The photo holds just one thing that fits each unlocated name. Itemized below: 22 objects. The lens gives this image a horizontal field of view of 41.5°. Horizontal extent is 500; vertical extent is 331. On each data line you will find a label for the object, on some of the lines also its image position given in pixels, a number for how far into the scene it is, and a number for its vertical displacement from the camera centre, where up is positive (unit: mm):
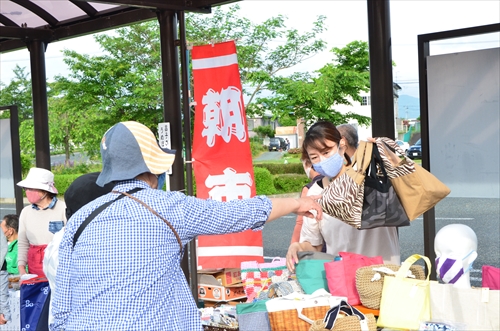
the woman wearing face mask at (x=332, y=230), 3641 -515
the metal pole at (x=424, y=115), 4848 +165
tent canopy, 6230 +1416
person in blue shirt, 2277 -332
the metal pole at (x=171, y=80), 6480 +666
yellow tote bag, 3107 -780
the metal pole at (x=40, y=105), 7809 +572
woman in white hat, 5773 -585
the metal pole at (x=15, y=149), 8141 +56
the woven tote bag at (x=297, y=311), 3381 -870
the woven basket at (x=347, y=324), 3107 -878
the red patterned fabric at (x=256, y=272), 4711 -923
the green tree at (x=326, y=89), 13883 +1129
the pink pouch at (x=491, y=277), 2967 -646
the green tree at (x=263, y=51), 14547 +2050
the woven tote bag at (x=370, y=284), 3301 -728
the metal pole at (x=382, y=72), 4797 +486
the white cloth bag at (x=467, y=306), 2873 -762
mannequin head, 3039 -548
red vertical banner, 6223 +9
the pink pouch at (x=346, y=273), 3438 -697
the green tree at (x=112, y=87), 17672 +1761
